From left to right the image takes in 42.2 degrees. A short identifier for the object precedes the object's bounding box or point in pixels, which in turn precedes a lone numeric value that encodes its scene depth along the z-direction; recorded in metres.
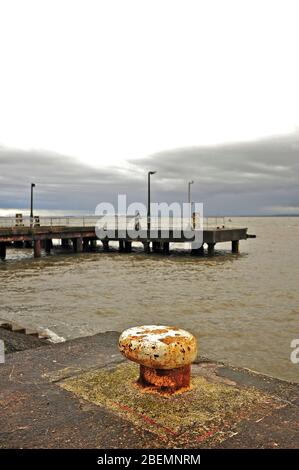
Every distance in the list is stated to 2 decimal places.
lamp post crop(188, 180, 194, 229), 47.83
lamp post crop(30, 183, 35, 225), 42.97
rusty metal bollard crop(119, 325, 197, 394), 3.84
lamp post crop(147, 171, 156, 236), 39.39
